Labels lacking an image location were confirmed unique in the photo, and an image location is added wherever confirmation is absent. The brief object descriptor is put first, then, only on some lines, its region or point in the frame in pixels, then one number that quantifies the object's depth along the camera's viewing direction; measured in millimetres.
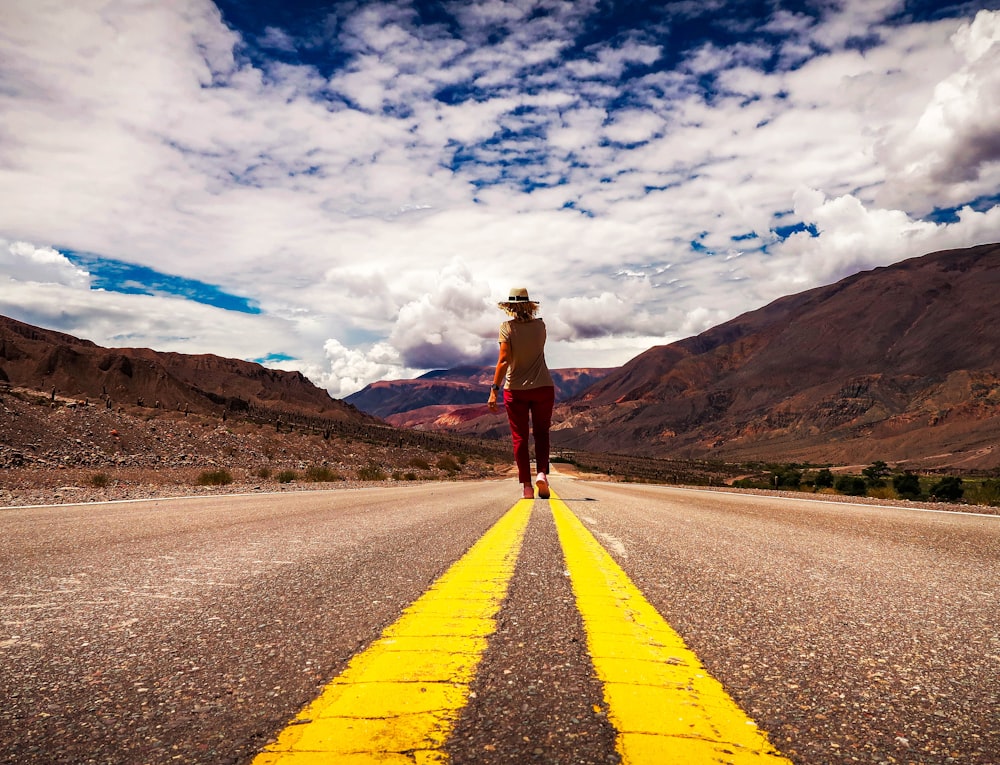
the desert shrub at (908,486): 25875
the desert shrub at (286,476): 18089
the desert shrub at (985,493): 14310
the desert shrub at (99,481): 12954
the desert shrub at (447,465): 35438
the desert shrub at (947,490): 22317
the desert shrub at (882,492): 16561
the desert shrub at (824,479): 34150
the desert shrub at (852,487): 19812
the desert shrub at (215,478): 15633
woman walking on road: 7945
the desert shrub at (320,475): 19719
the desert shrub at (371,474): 24078
